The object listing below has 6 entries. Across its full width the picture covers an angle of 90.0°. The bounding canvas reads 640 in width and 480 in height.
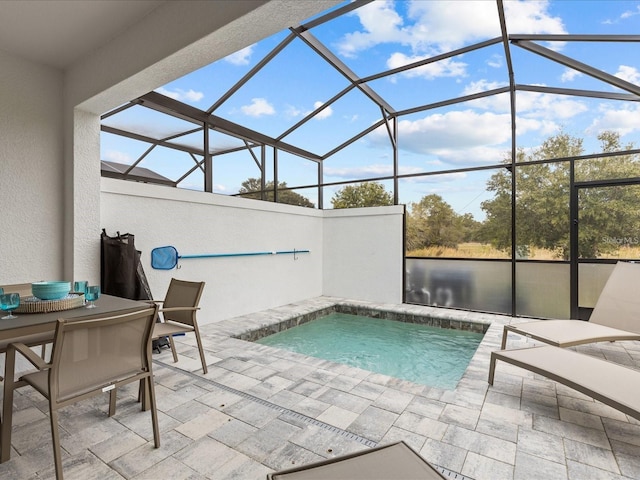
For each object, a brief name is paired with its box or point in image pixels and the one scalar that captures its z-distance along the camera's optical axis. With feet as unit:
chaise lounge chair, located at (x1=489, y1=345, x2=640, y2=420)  6.79
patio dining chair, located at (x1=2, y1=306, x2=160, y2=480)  5.29
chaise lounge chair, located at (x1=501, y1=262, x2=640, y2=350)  10.59
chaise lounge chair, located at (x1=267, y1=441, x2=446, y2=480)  4.13
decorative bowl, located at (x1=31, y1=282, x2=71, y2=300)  7.43
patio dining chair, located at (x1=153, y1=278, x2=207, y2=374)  10.03
